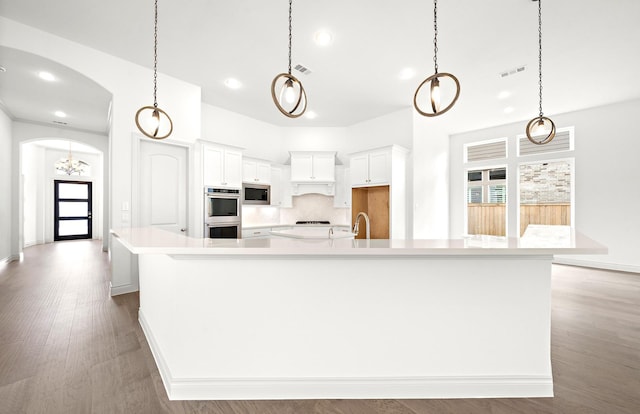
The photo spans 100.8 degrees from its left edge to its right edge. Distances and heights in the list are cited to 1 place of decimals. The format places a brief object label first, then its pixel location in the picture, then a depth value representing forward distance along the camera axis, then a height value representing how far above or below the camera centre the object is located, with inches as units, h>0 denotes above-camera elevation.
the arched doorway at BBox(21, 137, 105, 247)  320.8 +17.2
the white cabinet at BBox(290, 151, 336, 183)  239.9 +35.9
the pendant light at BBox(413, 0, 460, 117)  85.7 +37.1
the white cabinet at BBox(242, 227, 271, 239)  208.2 -22.1
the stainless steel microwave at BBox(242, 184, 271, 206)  212.4 +9.5
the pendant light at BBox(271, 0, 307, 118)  85.0 +36.9
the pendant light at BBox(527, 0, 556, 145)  123.9 +37.8
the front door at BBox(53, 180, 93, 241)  355.3 -6.8
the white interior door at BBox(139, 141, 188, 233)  153.4 +11.8
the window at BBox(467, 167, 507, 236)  256.7 +4.6
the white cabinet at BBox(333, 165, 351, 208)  240.7 +17.1
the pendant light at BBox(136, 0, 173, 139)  156.3 +50.3
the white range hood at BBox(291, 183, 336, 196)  244.4 +16.1
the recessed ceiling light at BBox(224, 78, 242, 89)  171.6 +81.2
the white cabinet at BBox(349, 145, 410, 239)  200.8 +14.2
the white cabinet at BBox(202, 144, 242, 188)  173.2 +27.1
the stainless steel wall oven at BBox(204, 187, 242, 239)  172.6 -4.8
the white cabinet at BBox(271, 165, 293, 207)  241.8 +18.1
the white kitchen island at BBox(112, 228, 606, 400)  66.7 -30.6
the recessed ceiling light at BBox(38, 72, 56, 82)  145.9 +72.8
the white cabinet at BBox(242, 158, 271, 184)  214.4 +28.7
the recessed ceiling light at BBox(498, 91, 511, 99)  184.1 +78.9
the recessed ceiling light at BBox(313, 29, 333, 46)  124.6 +81.4
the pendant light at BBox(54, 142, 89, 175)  326.6 +50.6
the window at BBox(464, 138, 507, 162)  254.5 +55.0
